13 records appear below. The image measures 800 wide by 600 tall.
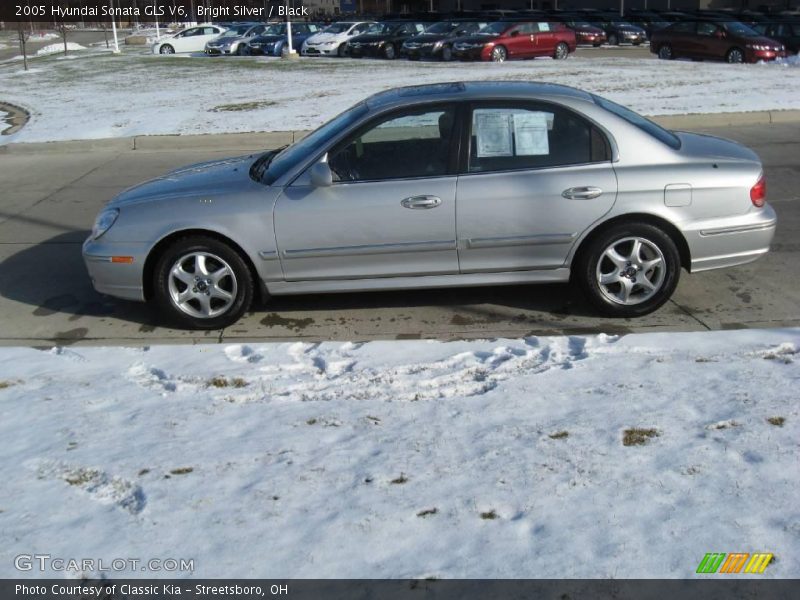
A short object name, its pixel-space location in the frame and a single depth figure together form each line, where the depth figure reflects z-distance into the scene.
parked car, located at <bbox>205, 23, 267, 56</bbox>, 36.03
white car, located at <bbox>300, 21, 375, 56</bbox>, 32.81
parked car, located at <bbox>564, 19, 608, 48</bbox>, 38.16
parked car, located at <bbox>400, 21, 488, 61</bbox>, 28.92
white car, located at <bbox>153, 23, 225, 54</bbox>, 40.59
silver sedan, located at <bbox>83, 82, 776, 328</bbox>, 5.54
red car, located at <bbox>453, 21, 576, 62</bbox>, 27.42
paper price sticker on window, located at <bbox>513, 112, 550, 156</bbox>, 5.62
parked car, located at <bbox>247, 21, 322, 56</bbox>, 33.97
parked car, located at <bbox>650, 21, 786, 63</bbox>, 25.12
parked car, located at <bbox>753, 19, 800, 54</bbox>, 27.42
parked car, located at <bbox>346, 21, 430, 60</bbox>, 31.38
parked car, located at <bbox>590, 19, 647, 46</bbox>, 39.25
